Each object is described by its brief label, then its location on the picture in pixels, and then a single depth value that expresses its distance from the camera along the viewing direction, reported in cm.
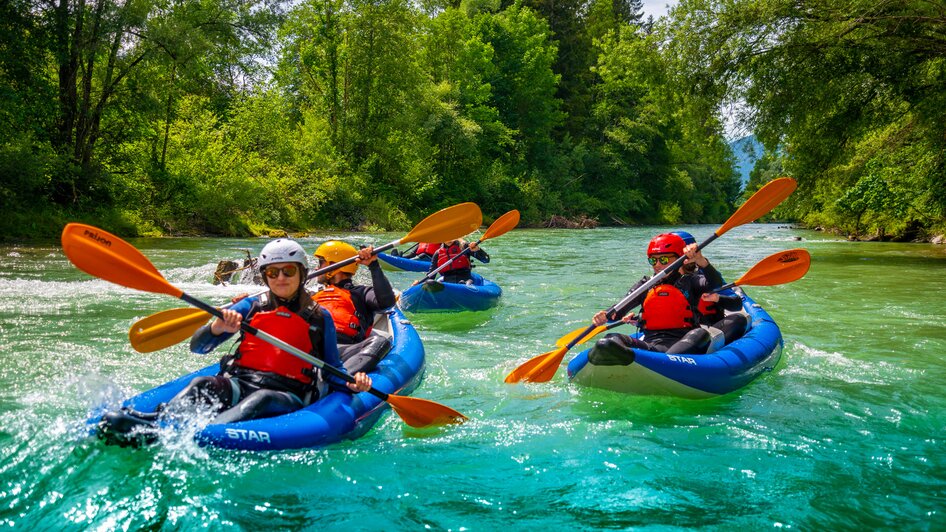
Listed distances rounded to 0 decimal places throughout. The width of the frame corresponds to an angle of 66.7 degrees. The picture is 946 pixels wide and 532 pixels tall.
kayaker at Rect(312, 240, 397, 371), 492
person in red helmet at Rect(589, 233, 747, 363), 498
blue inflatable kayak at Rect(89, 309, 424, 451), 331
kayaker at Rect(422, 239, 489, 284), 932
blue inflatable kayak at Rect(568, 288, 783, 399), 446
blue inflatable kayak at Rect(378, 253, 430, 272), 1165
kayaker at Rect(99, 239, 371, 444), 352
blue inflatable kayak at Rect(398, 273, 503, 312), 836
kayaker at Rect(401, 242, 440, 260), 1212
